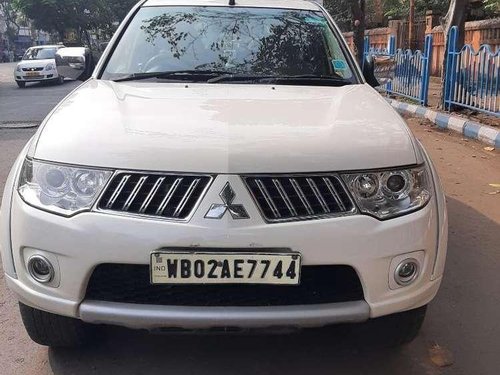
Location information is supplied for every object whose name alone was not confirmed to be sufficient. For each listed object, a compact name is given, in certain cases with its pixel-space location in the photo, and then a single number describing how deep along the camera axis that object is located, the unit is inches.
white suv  88.4
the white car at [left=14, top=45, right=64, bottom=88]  825.5
